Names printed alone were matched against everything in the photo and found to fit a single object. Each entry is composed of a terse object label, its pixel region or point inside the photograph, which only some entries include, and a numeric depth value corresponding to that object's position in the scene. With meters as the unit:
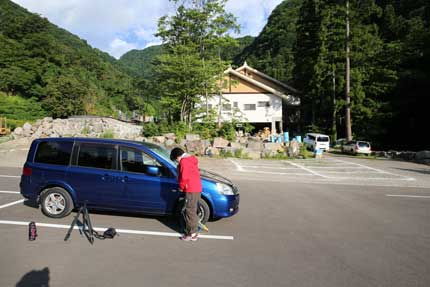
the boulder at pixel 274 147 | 19.47
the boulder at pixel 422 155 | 19.06
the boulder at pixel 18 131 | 23.36
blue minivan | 5.46
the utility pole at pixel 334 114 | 32.18
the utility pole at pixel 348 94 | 29.19
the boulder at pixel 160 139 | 19.23
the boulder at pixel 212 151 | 18.41
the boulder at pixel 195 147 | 18.86
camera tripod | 4.65
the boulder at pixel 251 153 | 18.52
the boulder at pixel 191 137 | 19.36
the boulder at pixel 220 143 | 19.36
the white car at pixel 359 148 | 23.53
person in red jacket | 4.68
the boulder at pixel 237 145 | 19.06
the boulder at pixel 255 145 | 19.33
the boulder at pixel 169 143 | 18.97
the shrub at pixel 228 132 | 21.23
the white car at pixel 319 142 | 26.88
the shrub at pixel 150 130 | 21.00
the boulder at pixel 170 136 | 19.62
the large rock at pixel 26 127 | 23.67
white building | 34.21
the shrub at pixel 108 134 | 21.02
